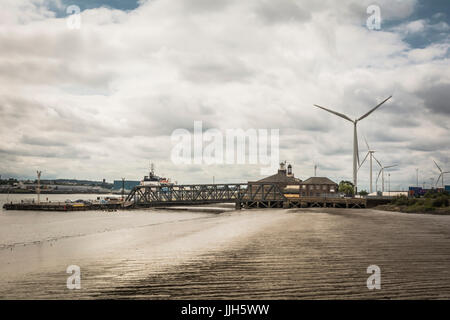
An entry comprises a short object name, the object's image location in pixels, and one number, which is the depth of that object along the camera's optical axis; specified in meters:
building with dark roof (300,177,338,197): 141.00
